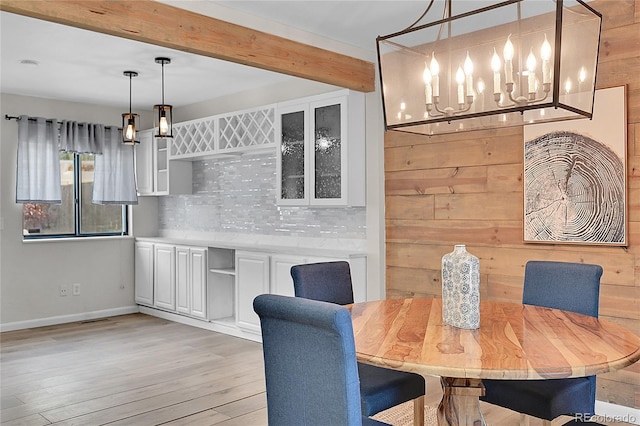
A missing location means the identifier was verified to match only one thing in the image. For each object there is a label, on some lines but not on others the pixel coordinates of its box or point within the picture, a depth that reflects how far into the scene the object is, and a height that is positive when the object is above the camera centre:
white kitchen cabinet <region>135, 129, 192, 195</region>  6.27 +0.41
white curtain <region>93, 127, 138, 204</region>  6.30 +0.37
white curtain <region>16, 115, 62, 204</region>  5.70 +0.46
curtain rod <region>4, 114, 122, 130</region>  5.71 +0.92
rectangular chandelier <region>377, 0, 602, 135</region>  1.91 +0.52
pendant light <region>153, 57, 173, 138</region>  4.44 +0.70
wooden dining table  1.64 -0.48
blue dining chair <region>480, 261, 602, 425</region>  2.23 -0.75
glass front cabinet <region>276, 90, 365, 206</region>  4.48 +0.46
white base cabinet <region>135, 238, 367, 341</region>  4.78 -0.75
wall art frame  3.21 +0.16
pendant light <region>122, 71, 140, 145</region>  4.72 +0.65
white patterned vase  2.10 -0.33
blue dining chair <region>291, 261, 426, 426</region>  2.33 -0.76
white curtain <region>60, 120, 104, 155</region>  6.04 +0.77
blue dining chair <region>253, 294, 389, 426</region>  1.54 -0.47
